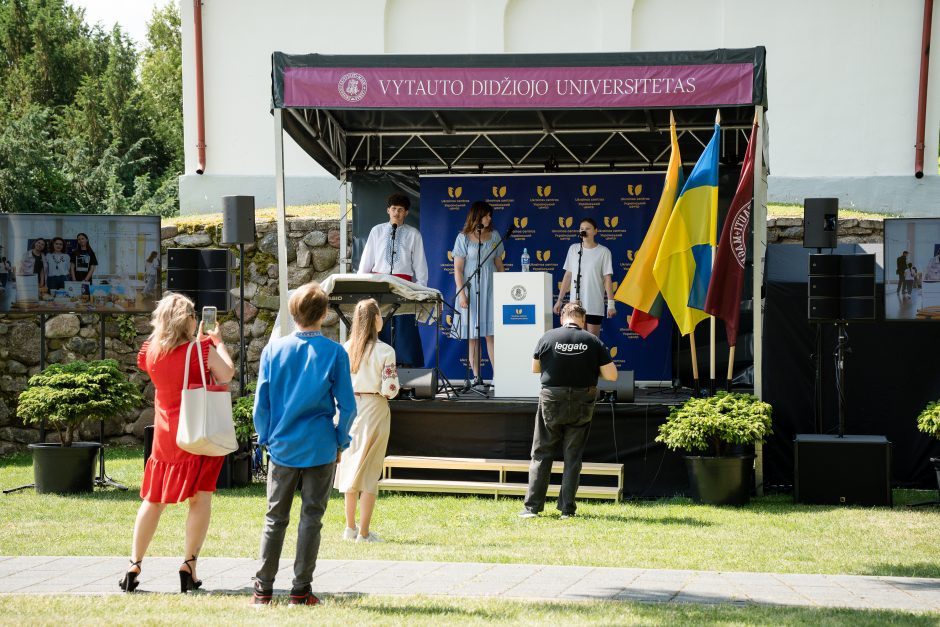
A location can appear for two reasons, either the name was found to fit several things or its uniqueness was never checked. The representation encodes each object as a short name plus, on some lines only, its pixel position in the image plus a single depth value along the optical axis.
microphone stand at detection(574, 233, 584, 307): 12.88
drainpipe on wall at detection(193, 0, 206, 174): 19.55
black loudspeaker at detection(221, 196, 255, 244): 11.38
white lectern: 10.65
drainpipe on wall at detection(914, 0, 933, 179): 18.44
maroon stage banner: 9.80
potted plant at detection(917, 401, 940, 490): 9.45
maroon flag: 9.92
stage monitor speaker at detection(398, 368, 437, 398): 10.32
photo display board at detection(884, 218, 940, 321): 10.84
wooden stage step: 9.88
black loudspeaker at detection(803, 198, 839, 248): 11.19
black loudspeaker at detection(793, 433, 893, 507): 9.65
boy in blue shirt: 5.27
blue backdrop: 14.05
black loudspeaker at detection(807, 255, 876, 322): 9.89
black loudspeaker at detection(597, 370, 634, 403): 10.06
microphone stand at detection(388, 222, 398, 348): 12.18
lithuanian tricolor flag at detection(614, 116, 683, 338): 10.30
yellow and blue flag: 10.16
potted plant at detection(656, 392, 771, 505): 9.41
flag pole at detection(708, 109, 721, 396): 10.02
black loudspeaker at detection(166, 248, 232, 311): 10.43
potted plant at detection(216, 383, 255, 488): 10.41
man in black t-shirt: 8.56
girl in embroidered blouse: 7.40
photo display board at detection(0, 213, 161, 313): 11.04
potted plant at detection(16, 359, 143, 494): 10.09
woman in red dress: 5.60
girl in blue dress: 12.89
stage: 10.12
